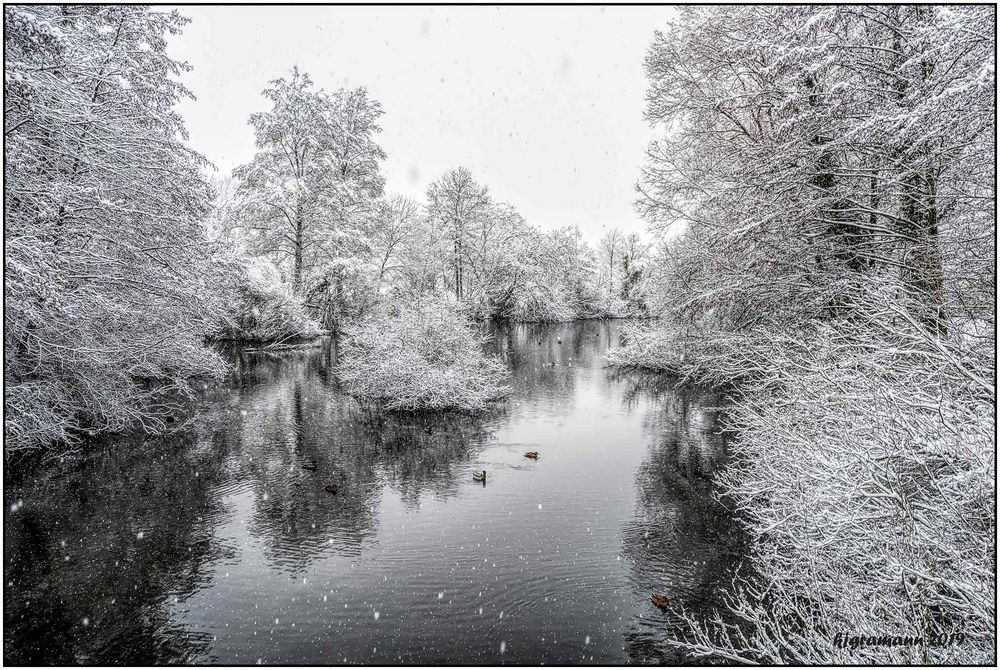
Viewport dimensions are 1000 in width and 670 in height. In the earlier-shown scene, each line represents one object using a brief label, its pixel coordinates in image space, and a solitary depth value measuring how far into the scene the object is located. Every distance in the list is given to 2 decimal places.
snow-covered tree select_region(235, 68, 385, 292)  24.56
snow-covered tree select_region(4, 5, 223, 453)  6.71
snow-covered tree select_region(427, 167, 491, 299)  35.89
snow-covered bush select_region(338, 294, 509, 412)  13.03
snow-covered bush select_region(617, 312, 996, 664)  3.20
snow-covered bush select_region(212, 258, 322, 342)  23.53
